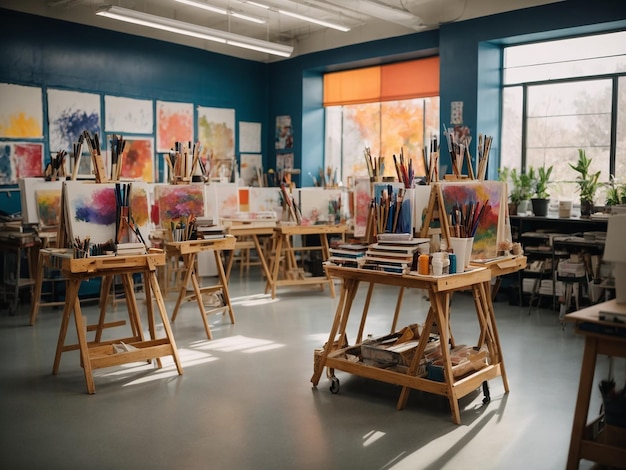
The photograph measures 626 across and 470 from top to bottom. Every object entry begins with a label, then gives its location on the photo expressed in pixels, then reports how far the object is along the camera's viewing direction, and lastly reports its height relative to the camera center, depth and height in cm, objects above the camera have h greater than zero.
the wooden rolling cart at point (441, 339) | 414 -101
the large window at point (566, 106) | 794 +108
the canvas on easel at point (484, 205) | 471 -10
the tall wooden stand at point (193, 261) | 620 -68
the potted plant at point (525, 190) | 811 +2
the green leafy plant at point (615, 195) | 705 -3
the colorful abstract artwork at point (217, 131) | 1092 +100
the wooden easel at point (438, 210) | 452 -13
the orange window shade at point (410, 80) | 987 +172
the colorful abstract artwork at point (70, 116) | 895 +103
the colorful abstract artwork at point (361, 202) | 611 -11
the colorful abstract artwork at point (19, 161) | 846 +39
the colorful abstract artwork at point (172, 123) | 1028 +107
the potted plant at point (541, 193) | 782 -2
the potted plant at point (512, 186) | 812 +7
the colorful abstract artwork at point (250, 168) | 1163 +41
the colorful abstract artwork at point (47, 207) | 727 -18
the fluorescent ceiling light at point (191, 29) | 783 +209
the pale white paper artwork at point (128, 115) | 961 +112
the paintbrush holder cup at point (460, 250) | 440 -39
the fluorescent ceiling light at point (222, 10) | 797 +229
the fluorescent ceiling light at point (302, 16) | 841 +228
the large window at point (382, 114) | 1009 +126
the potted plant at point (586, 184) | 743 +9
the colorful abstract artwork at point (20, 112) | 847 +102
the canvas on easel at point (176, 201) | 662 -10
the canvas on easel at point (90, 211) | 506 -16
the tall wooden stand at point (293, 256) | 828 -85
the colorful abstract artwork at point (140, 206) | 559 -13
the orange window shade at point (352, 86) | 1080 +177
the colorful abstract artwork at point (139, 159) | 988 +48
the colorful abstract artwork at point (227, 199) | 912 -11
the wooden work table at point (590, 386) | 303 -91
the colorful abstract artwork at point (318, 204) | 884 -17
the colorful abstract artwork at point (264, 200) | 1005 -14
